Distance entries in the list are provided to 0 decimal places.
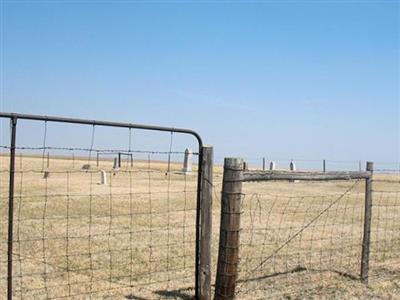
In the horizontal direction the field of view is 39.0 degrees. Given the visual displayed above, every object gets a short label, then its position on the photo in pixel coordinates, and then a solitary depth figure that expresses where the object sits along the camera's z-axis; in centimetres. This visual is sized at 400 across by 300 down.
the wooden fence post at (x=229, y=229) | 623
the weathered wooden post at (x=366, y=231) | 777
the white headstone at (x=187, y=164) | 3482
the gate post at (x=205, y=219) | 634
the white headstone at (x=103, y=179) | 2664
